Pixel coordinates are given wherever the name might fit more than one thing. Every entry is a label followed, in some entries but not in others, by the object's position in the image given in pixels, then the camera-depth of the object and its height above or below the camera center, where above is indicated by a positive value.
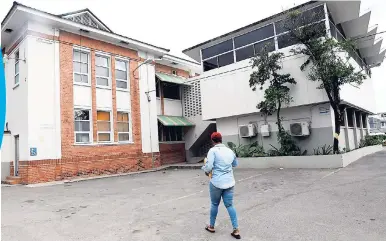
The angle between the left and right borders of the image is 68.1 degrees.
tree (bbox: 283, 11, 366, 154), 12.00 +3.40
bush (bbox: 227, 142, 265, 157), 14.85 -0.63
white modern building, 13.84 +2.76
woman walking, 4.45 -0.62
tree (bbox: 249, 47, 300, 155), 13.68 +2.34
